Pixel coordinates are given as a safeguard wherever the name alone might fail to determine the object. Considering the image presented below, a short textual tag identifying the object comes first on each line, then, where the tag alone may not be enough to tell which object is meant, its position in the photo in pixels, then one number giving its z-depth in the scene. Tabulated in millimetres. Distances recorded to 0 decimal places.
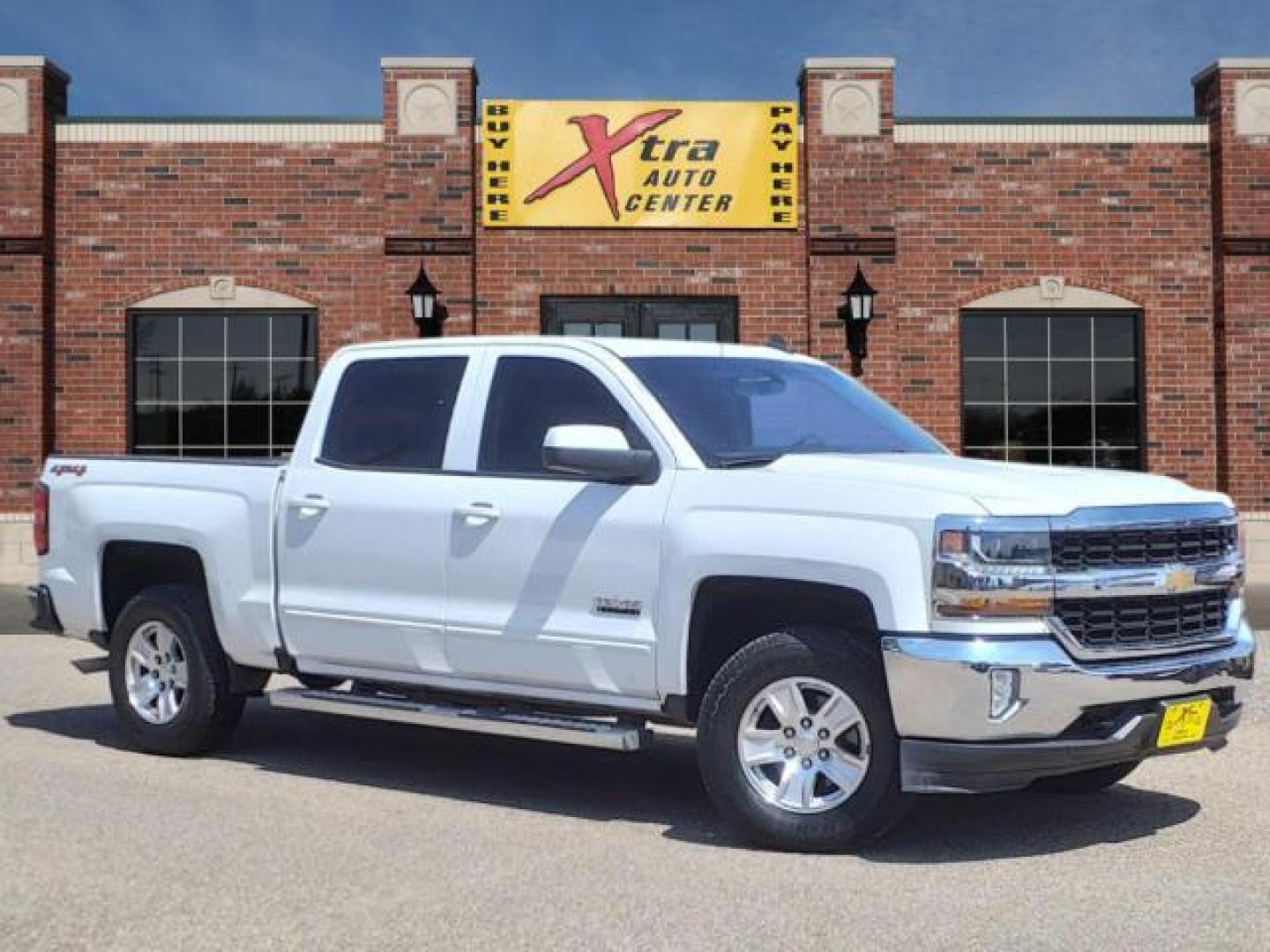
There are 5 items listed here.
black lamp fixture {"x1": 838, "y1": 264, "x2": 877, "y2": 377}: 19203
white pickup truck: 5914
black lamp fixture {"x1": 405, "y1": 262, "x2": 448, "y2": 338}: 19062
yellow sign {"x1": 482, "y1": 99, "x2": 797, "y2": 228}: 19891
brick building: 20016
